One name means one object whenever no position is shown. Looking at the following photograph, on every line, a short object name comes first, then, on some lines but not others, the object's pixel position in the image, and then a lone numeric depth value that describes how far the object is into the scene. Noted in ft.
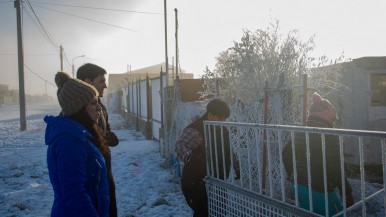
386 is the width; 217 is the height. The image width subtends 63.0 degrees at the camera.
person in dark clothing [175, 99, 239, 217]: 10.96
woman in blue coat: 5.92
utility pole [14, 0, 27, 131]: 57.67
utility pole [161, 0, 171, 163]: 26.53
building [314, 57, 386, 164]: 28.27
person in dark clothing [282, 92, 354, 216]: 9.35
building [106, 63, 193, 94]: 155.02
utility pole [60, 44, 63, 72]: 107.96
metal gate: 6.48
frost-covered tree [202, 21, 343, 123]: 19.61
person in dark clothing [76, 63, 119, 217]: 10.11
